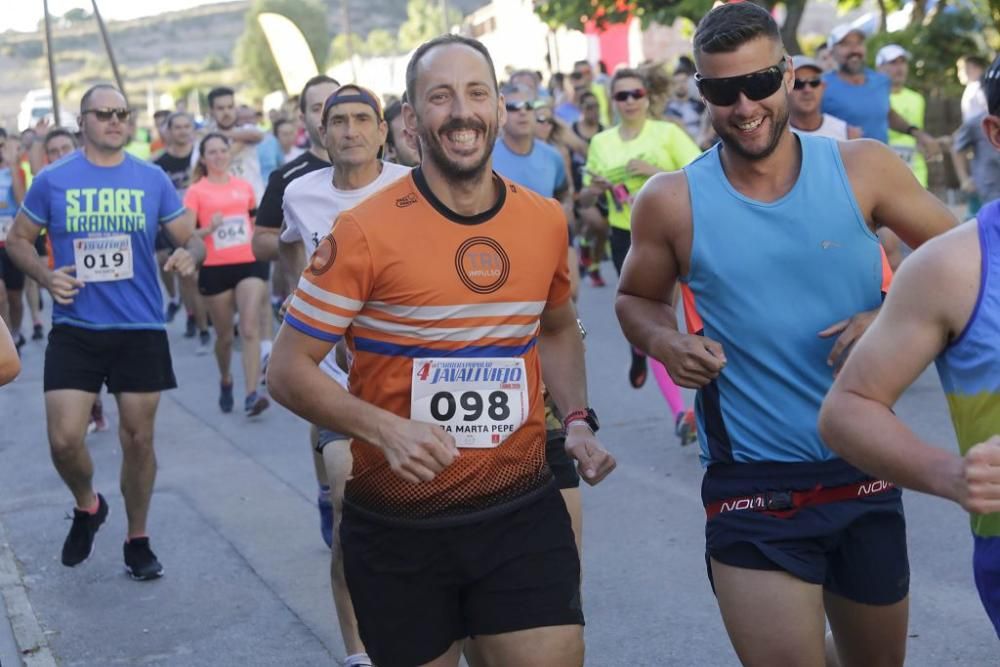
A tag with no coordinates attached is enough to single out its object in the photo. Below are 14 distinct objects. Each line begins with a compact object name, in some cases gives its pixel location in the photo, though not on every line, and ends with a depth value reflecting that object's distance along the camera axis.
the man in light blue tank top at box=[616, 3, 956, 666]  3.65
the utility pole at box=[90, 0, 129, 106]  34.28
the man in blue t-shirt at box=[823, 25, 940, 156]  11.17
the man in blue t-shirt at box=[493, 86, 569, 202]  9.33
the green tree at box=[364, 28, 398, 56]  116.75
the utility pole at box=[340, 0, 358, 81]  54.56
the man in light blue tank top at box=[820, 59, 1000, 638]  2.65
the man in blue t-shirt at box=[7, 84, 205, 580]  7.01
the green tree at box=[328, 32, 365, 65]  109.77
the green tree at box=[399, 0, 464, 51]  113.31
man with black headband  5.84
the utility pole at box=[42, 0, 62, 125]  35.22
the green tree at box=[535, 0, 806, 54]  24.47
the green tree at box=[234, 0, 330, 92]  107.62
